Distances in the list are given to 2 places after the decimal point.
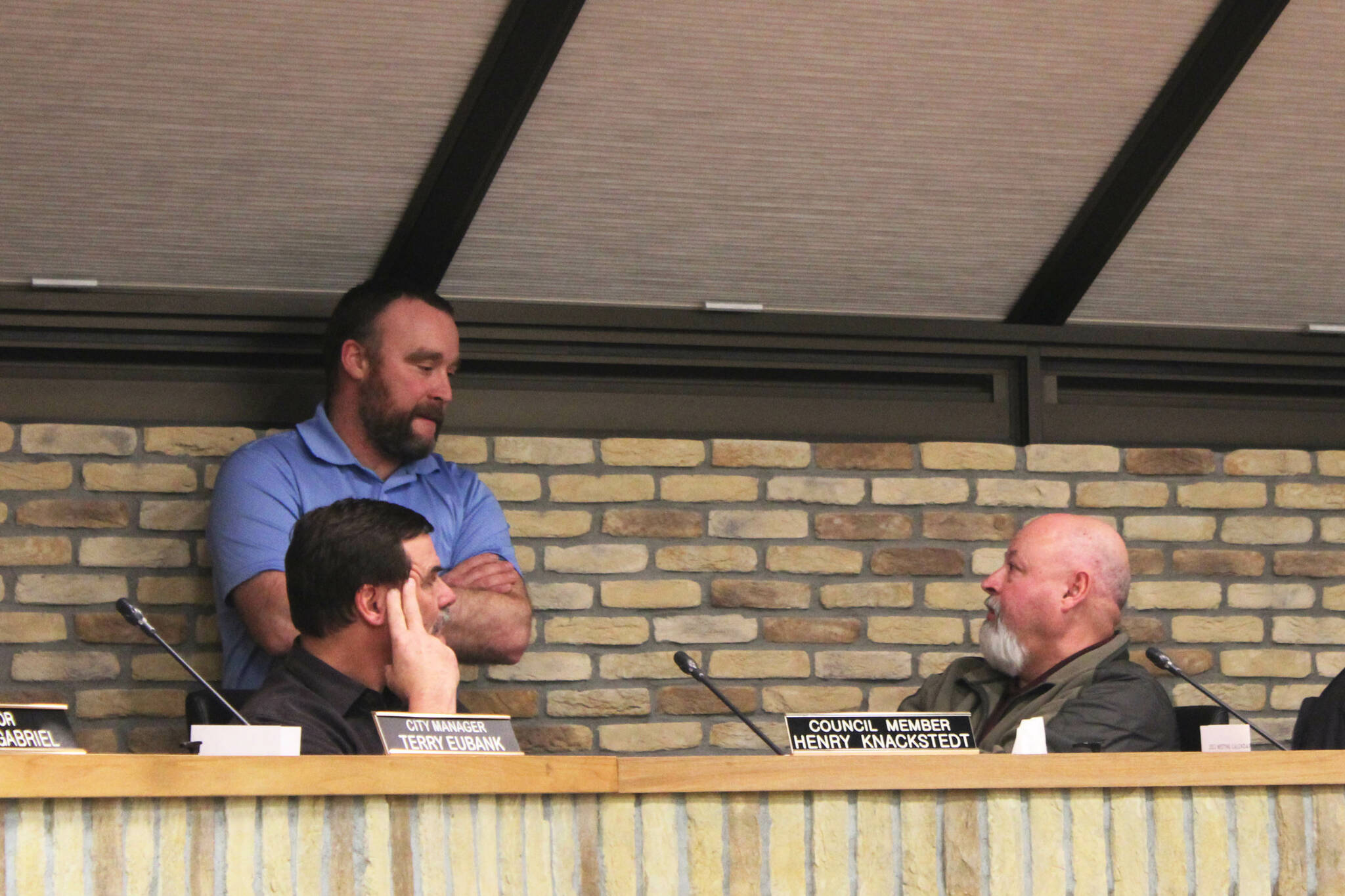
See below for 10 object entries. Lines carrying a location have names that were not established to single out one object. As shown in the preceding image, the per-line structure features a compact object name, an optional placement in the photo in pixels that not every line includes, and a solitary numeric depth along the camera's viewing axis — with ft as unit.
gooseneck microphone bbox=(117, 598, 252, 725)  15.66
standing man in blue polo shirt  21.93
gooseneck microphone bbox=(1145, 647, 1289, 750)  18.74
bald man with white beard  21.12
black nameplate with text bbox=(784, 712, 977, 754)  14.38
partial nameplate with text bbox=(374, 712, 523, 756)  12.69
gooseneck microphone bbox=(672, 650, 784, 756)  15.99
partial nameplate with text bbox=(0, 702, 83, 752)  12.21
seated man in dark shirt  16.62
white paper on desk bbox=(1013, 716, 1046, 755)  15.89
